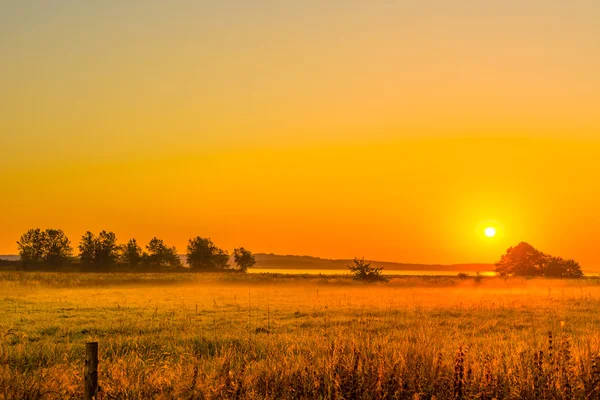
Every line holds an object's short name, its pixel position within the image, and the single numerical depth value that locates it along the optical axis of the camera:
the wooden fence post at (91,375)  8.87
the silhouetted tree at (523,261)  105.31
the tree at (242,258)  124.25
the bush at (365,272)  62.89
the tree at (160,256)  116.94
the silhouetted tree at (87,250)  115.56
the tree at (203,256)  118.62
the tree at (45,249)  117.25
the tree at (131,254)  115.94
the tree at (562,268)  101.19
